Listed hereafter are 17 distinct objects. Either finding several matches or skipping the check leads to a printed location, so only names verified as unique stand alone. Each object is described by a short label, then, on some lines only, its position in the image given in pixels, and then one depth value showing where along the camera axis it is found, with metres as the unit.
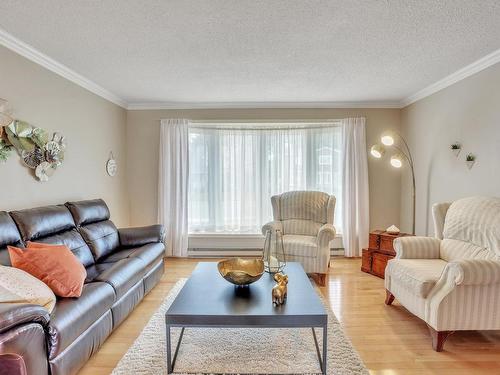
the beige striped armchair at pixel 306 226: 3.62
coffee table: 1.87
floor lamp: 3.80
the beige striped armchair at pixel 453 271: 2.23
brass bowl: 2.26
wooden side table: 3.77
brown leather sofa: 1.53
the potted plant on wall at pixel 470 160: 3.18
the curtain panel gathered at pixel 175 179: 4.74
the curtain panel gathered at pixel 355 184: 4.67
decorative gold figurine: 2.03
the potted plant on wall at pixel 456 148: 3.41
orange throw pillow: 2.06
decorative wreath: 2.58
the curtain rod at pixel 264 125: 4.79
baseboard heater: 4.84
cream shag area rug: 2.03
